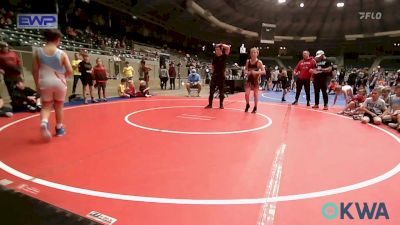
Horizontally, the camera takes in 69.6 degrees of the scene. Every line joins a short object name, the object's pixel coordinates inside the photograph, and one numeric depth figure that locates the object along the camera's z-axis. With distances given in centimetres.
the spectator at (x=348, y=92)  927
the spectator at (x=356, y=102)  774
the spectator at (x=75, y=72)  1029
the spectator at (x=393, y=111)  612
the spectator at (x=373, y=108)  650
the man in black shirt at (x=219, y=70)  814
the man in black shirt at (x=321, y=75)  895
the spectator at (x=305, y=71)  933
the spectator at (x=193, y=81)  1288
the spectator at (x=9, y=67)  734
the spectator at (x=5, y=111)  661
